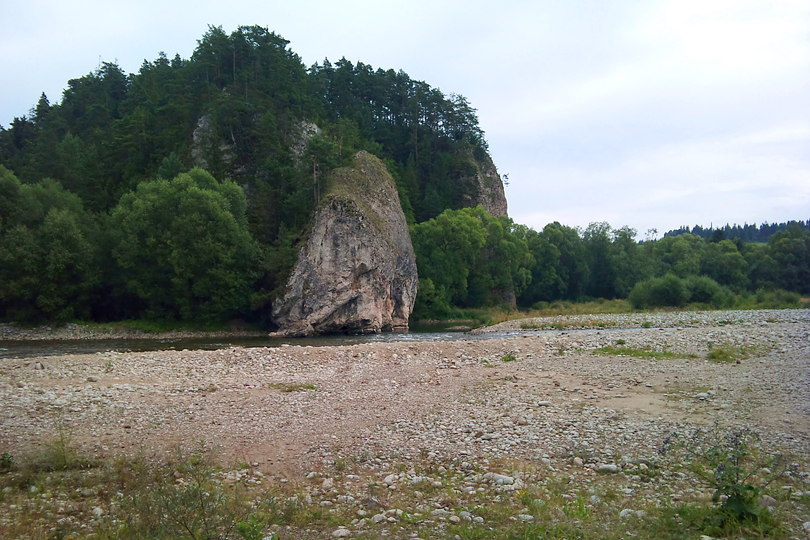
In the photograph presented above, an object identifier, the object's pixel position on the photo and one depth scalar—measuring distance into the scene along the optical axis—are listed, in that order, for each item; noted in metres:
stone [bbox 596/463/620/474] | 9.16
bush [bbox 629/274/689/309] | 65.50
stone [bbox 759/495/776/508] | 7.09
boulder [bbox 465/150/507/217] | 89.31
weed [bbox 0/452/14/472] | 9.60
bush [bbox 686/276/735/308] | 65.81
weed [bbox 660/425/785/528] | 6.62
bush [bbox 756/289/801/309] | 63.44
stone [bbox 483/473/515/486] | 8.71
